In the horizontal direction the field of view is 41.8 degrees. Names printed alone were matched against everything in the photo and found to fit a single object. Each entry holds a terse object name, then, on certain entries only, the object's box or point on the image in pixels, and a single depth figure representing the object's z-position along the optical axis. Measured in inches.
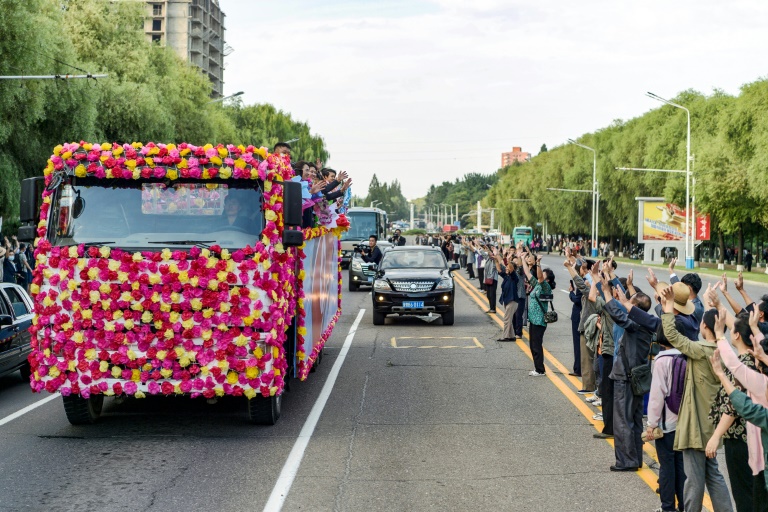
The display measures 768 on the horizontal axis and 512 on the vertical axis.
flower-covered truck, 373.4
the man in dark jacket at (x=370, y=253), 1079.6
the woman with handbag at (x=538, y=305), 538.0
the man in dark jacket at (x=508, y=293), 686.5
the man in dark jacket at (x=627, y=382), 318.7
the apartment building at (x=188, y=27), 4943.4
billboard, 2817.4
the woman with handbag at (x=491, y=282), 959.6
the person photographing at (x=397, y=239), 1839.3
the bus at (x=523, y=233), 4355.3
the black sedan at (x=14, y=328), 499.5
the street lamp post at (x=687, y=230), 2235.6
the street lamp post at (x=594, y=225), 3421.3
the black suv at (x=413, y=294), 836.6
